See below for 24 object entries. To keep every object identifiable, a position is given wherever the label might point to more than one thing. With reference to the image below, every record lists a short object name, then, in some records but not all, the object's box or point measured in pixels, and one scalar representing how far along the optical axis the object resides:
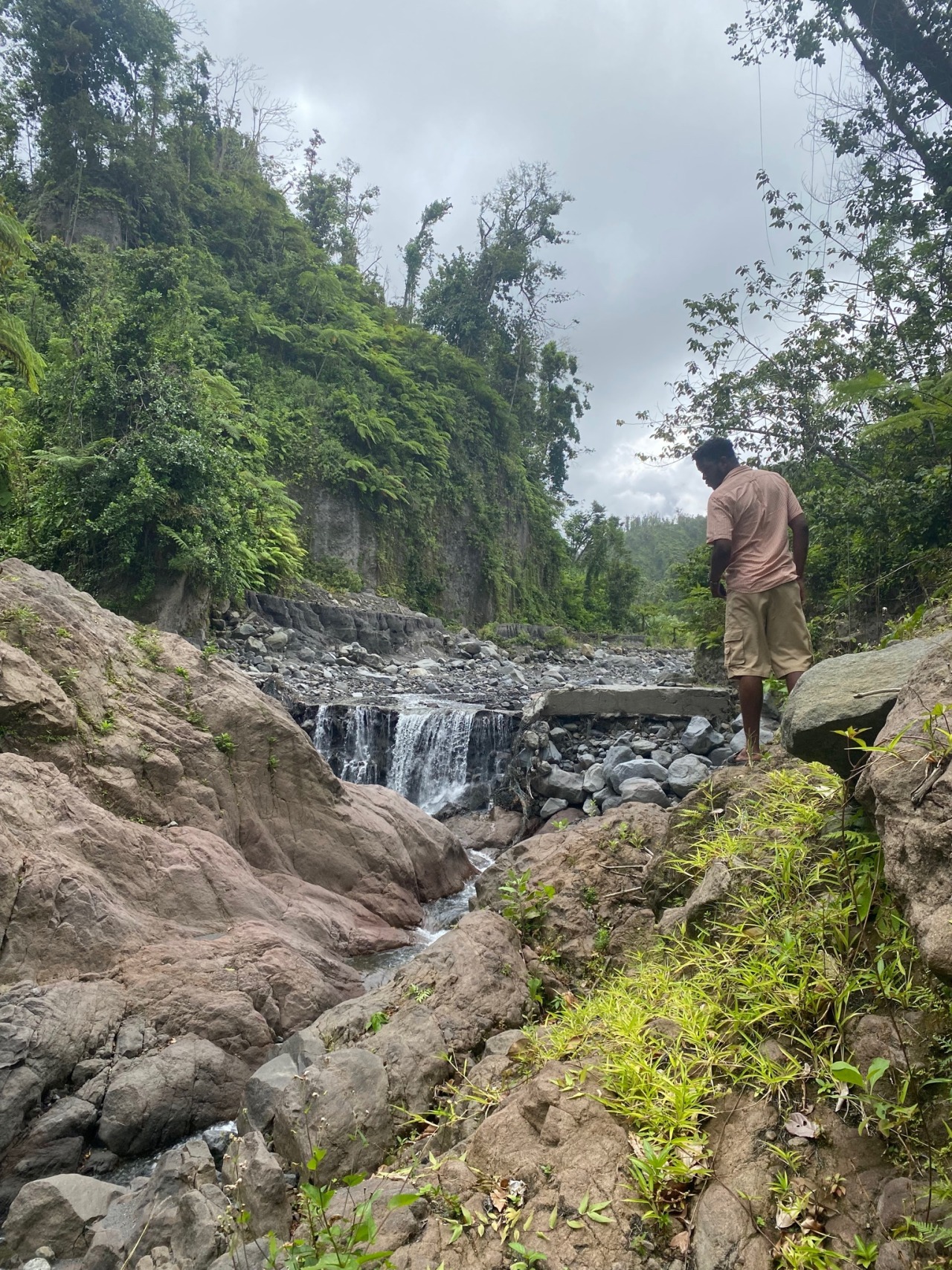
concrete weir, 9.30
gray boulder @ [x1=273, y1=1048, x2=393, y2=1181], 2.76
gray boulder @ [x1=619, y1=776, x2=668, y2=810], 7.78
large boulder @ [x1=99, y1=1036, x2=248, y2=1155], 3.87
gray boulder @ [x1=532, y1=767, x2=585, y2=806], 9.16
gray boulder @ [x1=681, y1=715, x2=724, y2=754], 8.85
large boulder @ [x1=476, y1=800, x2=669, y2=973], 3.97
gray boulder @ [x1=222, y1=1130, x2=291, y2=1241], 2.57
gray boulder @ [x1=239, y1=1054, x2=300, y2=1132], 3.42
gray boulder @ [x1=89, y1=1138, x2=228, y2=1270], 2.65
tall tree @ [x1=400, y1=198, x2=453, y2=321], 37.41
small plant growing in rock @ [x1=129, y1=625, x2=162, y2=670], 7.32
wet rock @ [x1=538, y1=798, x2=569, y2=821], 9.19
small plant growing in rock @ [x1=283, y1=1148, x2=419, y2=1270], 1.84
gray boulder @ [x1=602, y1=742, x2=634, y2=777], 8.95
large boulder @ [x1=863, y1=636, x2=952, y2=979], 1.82
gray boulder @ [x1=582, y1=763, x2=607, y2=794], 8.85
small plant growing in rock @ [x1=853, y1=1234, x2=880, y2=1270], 1.67
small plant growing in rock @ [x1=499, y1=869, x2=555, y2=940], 4.14
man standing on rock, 4.79
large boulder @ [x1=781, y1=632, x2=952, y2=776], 2.65
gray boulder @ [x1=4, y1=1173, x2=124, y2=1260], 3.10
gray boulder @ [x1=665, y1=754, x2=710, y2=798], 7.97
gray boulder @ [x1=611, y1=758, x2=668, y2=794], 8.38
